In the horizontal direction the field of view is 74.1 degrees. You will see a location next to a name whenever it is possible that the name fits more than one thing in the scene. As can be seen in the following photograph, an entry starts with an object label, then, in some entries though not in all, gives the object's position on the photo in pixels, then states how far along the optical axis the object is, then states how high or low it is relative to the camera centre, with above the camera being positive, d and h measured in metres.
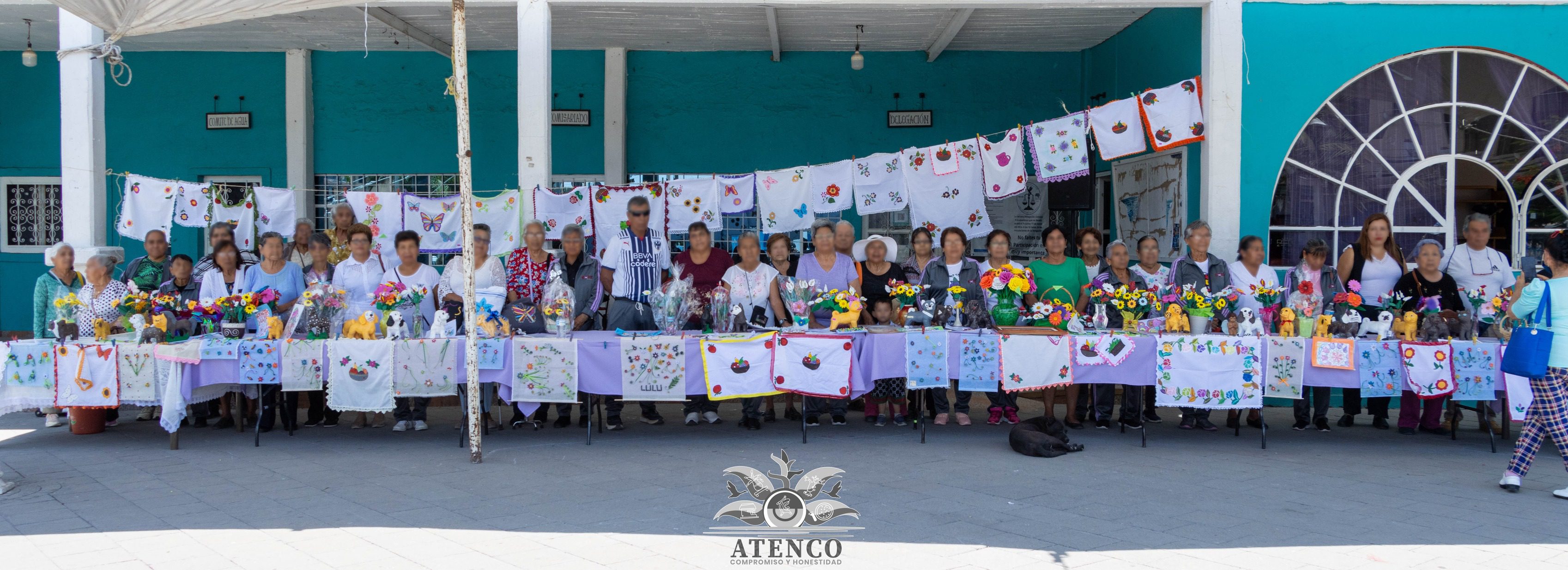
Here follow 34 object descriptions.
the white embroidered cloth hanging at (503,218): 9.54 +0.47
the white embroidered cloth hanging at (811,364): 7.22 -0.65
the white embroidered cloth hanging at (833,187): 9.52 +0.77
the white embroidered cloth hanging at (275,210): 9.66 +0.54
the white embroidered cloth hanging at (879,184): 9.45 +0.79
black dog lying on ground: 6.83 -1.13
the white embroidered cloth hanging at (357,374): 7.10 -0.72
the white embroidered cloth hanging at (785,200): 9.59 +0.65
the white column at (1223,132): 8.95 +1.20
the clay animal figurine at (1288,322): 7.25 -0.36
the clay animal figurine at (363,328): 7.16 -0.41
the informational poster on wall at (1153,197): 9.73 +0.74
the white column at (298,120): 12.24 +1.76
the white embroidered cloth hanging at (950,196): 9.33 +0.68
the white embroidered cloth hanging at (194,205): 9.45 +0.58
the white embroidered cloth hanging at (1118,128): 8.98 +1.23
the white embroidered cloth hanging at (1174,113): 8.98 +1.37
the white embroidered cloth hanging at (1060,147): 9.07 +1.08
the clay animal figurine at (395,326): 7.16 -0.39
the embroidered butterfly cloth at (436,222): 9.73 +0.44
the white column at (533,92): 8.96 +1.52
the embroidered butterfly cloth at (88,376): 7.16 -0.75
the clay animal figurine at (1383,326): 7.18 -0.38
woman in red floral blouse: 8.01 +0.00
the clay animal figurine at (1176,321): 7.36 -0.35
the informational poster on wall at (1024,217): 12.27 +0.64
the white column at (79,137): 8.88 +1.12
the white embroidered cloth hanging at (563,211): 9.34 +0.53
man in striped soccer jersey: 7.98 -0.01
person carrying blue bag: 5.69 -0.47
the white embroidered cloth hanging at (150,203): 9.34 +0.59
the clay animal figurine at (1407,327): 7.19 -0.38
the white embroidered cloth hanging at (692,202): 9.63 +0.63
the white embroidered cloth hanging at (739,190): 9.66 +0.74
